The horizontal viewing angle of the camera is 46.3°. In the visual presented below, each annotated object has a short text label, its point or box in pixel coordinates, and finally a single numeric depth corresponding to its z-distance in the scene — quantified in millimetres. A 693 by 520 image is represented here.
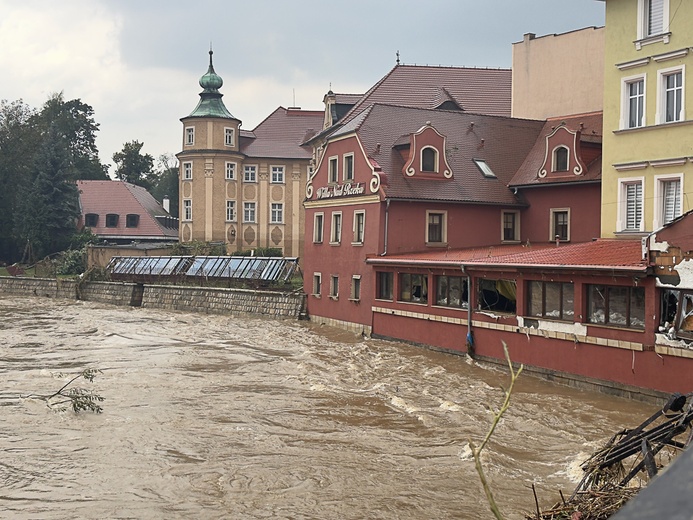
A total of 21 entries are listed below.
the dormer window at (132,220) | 68438
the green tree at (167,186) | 97550
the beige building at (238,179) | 57719
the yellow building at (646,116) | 22594
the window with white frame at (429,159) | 33312
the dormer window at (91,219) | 67875
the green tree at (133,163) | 95938
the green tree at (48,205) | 62531
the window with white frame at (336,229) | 35125
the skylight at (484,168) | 35031
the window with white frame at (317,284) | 36656
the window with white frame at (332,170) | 35438
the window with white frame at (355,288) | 33156
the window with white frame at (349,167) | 34094
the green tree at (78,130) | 86375
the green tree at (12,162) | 65562
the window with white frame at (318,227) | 36781
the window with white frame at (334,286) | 35156
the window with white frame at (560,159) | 32906
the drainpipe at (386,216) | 31666
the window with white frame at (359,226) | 33094
